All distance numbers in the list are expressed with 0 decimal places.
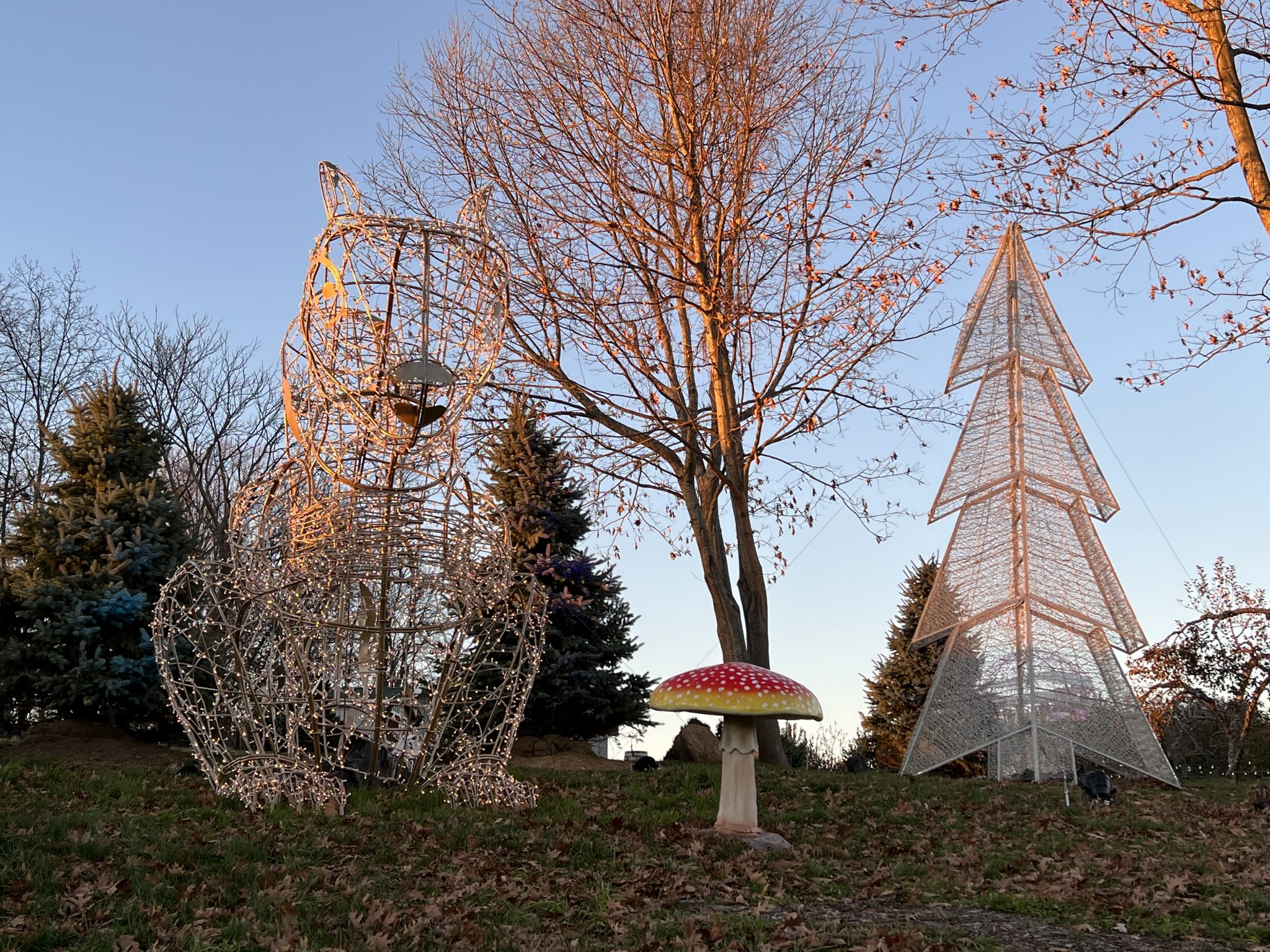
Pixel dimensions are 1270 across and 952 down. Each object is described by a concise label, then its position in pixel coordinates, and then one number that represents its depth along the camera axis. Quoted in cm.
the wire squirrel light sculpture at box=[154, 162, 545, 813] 753
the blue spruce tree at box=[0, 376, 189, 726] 1238
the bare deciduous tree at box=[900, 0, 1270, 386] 829
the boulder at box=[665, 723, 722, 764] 1255
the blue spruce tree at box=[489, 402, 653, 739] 1455
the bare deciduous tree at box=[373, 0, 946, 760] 1266
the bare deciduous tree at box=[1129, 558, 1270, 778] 1797
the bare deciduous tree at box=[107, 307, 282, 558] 2305
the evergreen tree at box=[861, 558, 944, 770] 1988
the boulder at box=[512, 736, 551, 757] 1382
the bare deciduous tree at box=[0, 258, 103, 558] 2144
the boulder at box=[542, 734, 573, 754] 1402
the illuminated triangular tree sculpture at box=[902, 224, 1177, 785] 1522
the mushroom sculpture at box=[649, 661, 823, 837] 751
